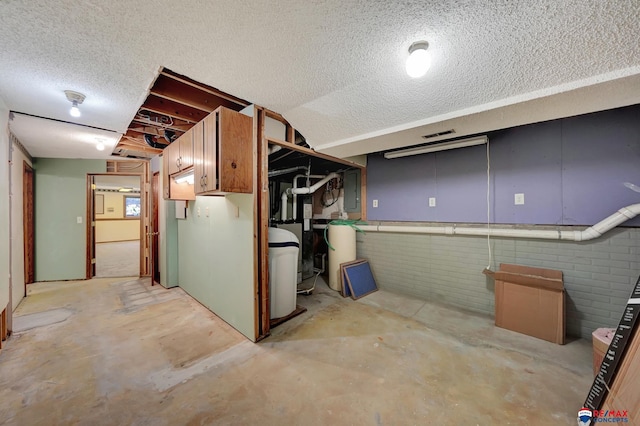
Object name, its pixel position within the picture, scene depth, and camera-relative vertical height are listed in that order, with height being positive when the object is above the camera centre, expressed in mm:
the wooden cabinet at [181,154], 2354 +698
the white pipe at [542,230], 1957 -217
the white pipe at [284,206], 3966 +142
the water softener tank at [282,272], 2541 -662
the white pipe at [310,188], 3668 +417
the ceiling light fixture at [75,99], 1898 +1022
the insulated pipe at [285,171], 3854 +737
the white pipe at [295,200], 4000 +252
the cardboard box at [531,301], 2139 -902
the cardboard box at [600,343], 1595 -948
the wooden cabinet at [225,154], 1917 +537
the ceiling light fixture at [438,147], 2680 +844
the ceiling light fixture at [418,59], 1288 +880
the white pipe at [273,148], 2473 +732
